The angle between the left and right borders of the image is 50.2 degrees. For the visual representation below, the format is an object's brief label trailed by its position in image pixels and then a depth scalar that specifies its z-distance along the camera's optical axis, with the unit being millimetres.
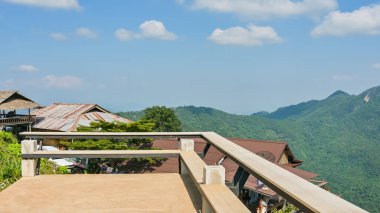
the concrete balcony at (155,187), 2295
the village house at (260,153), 21672
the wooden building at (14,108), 32031
